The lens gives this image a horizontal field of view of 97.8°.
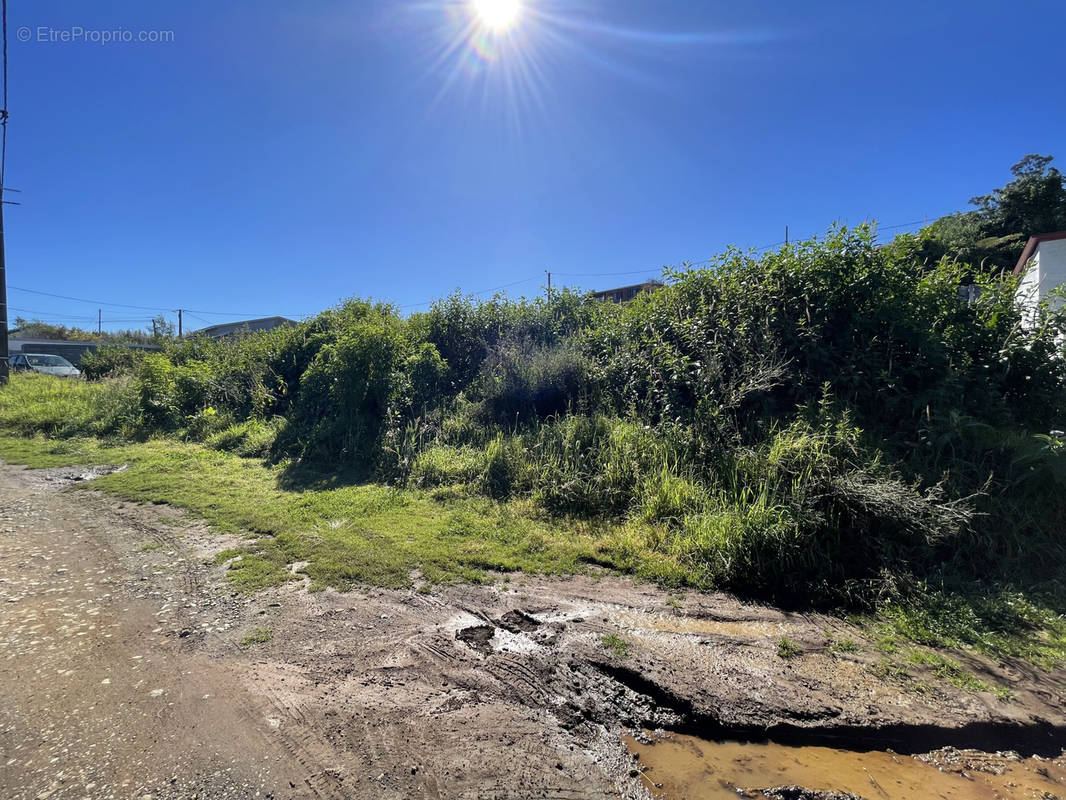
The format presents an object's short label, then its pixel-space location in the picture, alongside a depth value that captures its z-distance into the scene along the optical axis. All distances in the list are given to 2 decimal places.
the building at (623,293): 18.97
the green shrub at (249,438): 9.38
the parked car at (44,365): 22.09
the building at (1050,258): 9.89
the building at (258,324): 30.81
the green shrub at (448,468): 6.89
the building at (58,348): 32.78
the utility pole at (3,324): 15.97
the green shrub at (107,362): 20.05
